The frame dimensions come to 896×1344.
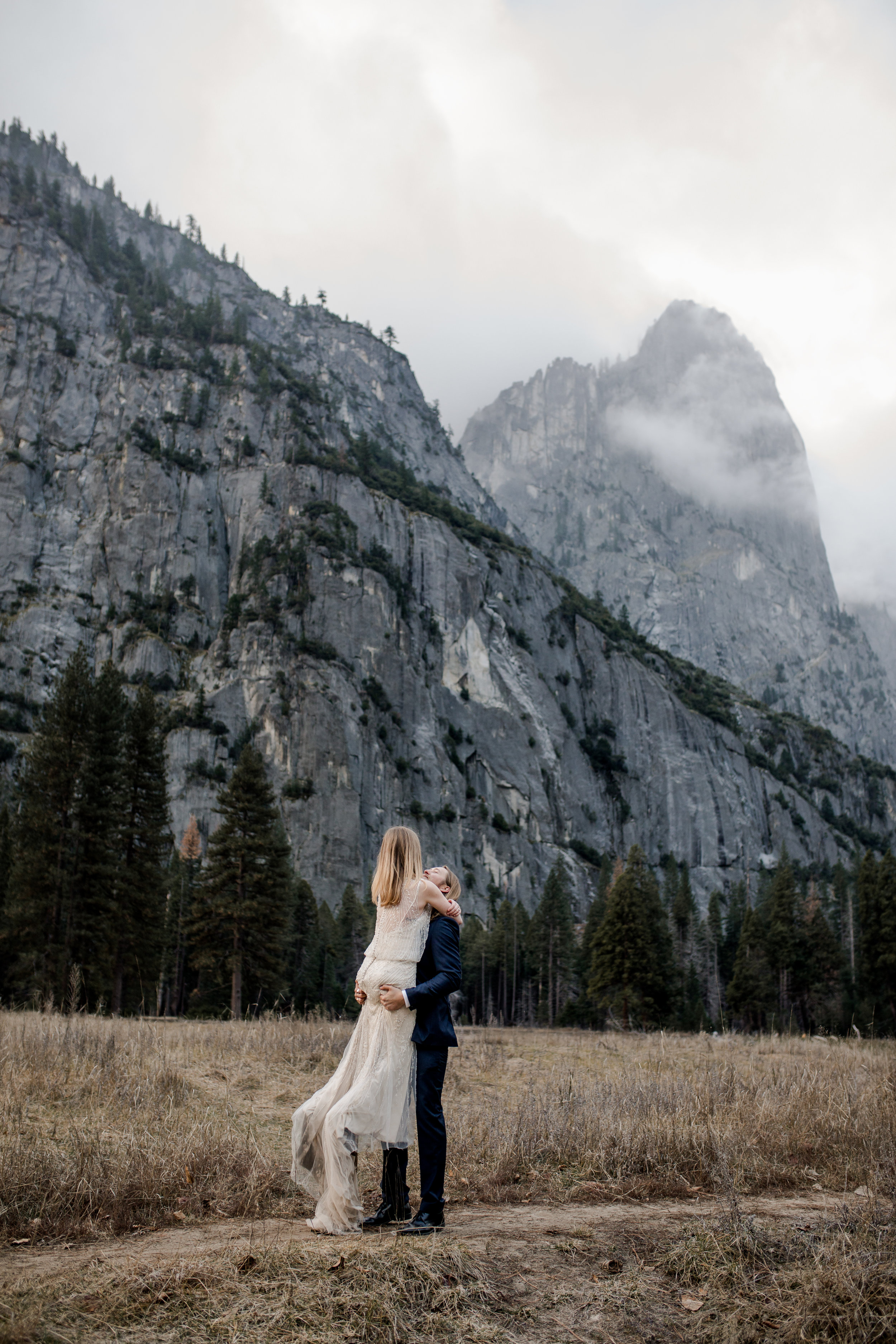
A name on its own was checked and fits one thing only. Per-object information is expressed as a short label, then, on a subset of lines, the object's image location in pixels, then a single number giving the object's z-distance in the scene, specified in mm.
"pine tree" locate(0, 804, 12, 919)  33344
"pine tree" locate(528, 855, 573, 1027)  64125
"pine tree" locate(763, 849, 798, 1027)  50688
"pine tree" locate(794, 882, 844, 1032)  49656
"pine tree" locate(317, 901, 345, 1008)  49531
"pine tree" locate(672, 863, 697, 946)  67625
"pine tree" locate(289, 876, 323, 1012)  46688
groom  5164
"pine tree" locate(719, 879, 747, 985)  68312
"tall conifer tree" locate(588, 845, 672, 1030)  43969
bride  5090
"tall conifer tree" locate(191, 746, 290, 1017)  32688
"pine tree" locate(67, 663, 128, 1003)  27188
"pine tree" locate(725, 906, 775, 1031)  50594
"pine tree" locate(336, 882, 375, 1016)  56562
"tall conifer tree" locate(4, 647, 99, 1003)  26391
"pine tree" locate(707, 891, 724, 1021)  64625
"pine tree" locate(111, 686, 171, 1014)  29562
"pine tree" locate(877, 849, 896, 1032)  42312
